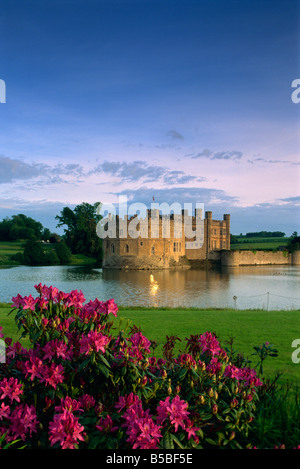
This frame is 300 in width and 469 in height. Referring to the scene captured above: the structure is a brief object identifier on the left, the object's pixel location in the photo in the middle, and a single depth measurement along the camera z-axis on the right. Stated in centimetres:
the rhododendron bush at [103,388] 235
